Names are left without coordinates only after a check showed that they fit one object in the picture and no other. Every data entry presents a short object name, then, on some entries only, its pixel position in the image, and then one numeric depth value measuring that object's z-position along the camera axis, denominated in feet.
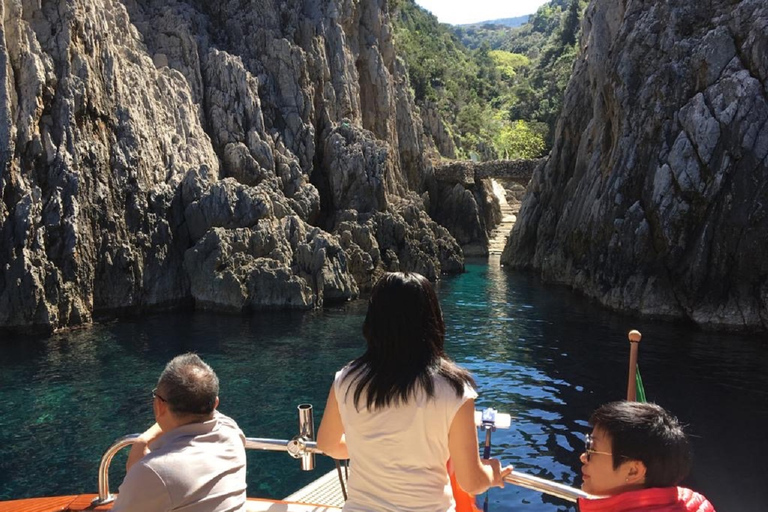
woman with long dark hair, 11.66
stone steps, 210.38
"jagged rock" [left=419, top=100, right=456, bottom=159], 236.02
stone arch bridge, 198.18
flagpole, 21.13
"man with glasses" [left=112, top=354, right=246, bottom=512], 11.86
